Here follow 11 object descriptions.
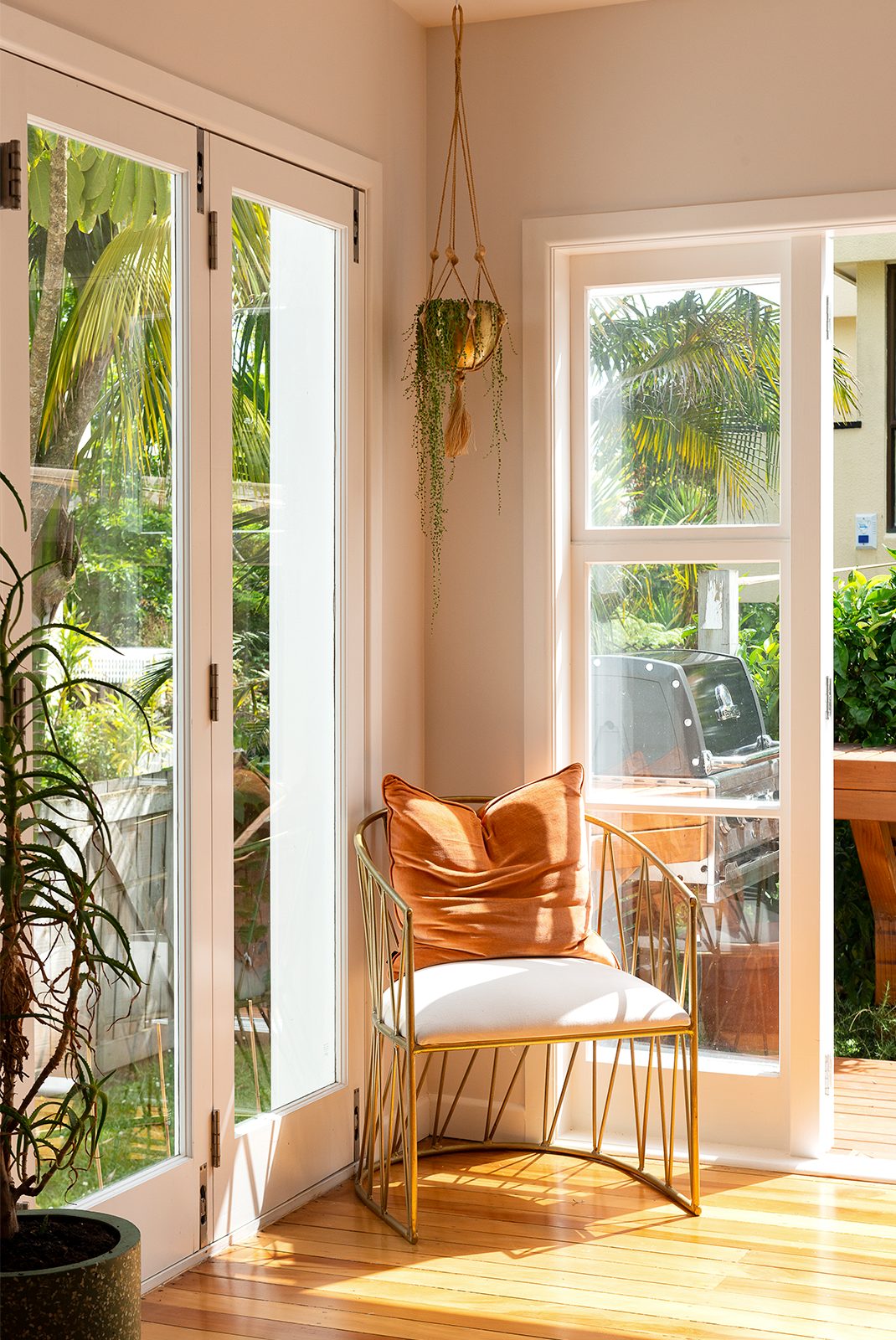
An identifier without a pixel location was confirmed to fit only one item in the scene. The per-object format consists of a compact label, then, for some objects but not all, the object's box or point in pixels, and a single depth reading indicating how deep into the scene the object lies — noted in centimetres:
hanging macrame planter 362
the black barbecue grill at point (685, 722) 376
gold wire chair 316
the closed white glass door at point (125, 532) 258
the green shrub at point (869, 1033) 484
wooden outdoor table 480
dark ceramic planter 207
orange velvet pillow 347
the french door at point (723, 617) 367
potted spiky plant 208
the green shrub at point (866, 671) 524
